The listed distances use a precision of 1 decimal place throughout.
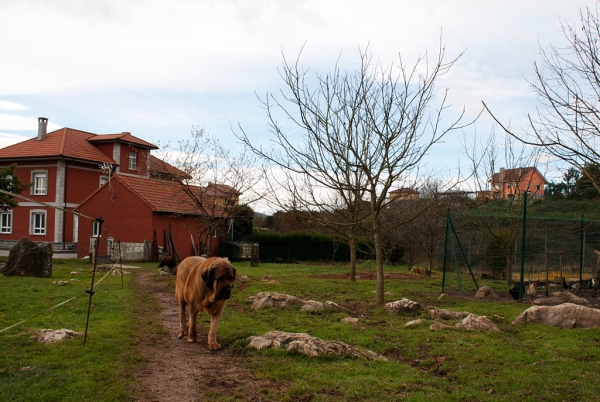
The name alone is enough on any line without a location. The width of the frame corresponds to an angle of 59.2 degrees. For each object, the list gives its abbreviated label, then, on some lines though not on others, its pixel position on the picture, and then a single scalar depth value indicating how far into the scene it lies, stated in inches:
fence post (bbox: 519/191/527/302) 530.3
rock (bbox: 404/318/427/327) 390.6
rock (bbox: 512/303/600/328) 370.9
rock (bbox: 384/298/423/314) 450.9
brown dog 289.7
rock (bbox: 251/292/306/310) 472.1
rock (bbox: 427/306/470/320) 420.2
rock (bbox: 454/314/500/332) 368.5
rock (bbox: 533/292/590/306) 497.0
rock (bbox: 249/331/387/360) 282.2
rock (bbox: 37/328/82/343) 297.3
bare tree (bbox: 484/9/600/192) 225.5
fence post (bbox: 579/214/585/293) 624.0
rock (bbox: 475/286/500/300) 580.2
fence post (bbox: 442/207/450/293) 616.8
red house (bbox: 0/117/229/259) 1344.7
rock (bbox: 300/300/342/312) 448.8
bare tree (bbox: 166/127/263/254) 972.6
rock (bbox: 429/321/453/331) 370.6
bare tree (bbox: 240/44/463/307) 462.0
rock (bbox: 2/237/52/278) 739.4
